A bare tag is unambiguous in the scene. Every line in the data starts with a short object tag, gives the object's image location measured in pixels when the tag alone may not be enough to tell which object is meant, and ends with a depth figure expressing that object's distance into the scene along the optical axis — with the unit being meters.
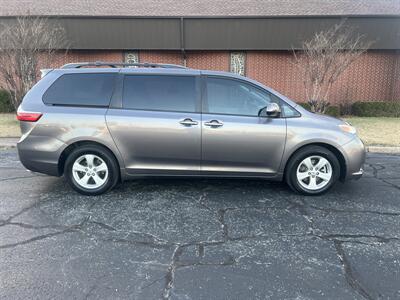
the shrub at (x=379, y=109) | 12.88
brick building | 12.83
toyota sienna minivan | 4.39
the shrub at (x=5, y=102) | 12.64
